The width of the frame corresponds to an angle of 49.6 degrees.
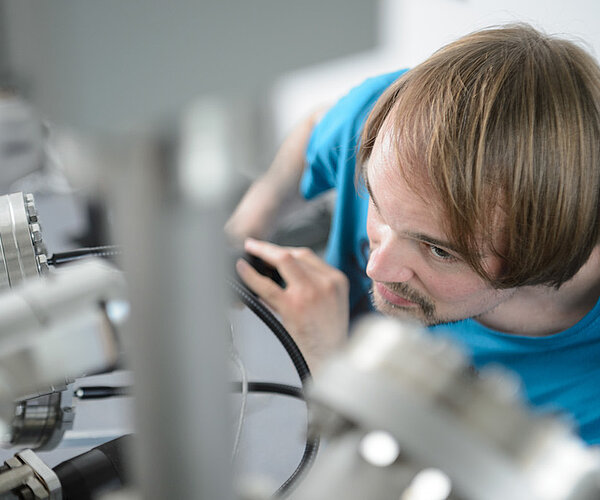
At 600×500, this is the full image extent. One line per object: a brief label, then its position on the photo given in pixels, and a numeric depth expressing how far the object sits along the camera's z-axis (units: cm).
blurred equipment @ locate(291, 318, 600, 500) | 21
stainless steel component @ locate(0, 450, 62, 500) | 51
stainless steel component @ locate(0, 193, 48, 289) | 50
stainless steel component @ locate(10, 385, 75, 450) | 54
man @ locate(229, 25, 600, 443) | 65
